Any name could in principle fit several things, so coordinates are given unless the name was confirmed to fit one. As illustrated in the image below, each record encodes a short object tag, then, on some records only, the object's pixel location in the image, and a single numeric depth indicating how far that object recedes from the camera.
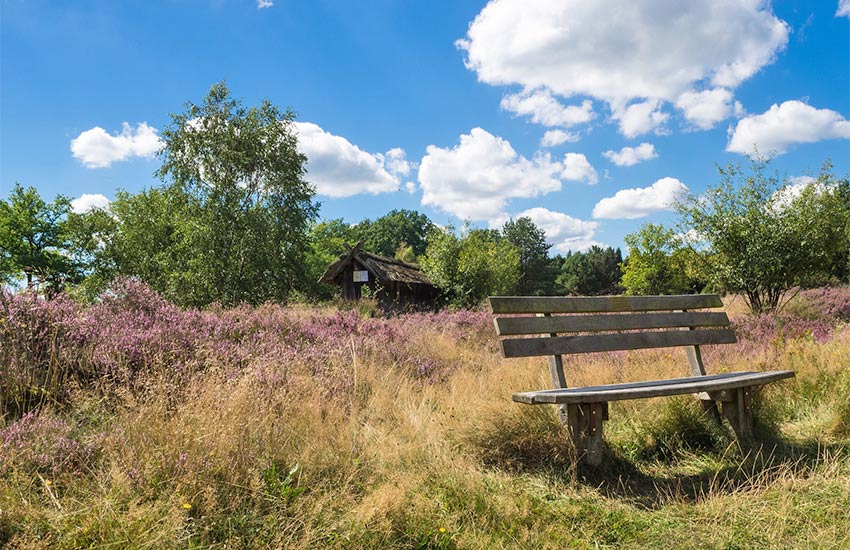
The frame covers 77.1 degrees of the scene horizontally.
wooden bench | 3.51
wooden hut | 22.37
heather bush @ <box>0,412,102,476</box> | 2.64
